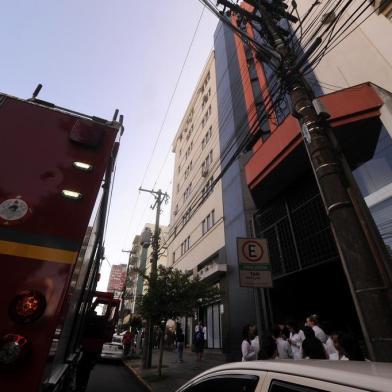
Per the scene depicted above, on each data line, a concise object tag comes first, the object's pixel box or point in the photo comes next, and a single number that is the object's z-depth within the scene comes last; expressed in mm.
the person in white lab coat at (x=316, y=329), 6418
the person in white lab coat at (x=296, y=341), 6891
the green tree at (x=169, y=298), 10797
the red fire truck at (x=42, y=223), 1804
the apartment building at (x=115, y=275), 72700
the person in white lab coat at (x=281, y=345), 6434
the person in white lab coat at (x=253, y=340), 6742
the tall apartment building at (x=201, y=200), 17641
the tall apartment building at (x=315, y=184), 7883
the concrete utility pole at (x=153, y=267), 12399
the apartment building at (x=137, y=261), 50347
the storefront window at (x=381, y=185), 7758
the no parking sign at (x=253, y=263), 4723
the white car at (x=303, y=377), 981
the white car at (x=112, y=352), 15011
